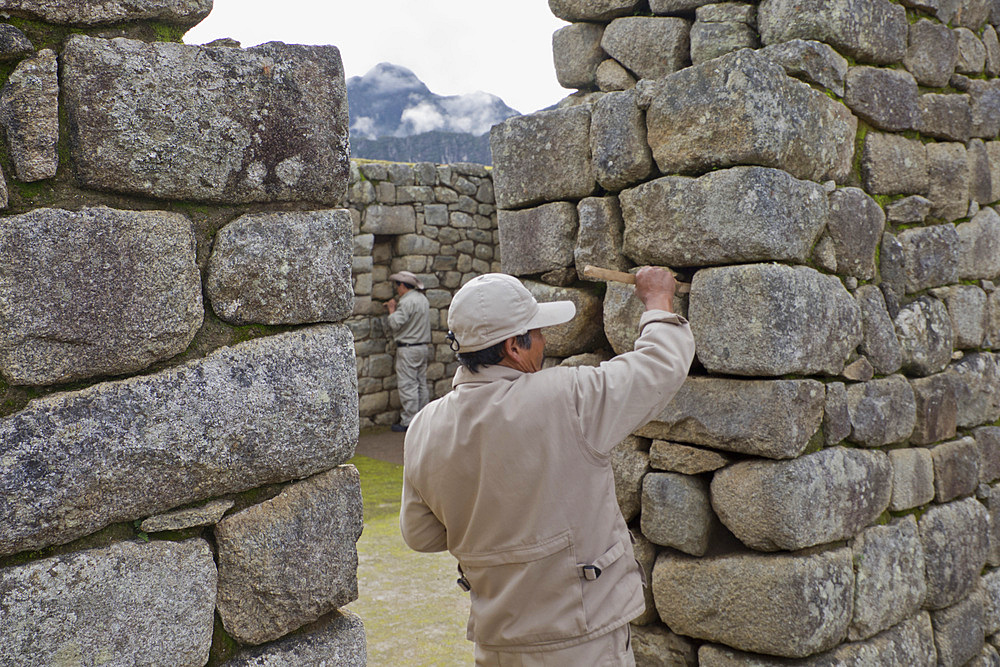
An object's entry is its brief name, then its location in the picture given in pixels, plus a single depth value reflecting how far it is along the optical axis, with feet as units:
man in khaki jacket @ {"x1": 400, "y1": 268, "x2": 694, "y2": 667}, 6.43
